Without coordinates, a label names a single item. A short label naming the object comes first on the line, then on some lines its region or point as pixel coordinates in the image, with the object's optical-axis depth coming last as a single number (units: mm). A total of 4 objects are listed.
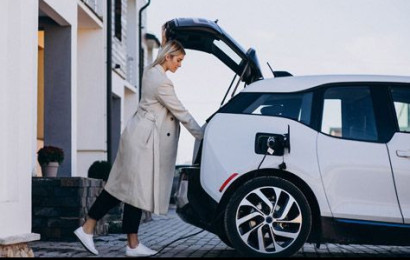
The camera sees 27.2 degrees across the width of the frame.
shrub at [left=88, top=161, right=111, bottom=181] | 14031
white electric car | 7246
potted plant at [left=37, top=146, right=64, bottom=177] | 12360
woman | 7871
